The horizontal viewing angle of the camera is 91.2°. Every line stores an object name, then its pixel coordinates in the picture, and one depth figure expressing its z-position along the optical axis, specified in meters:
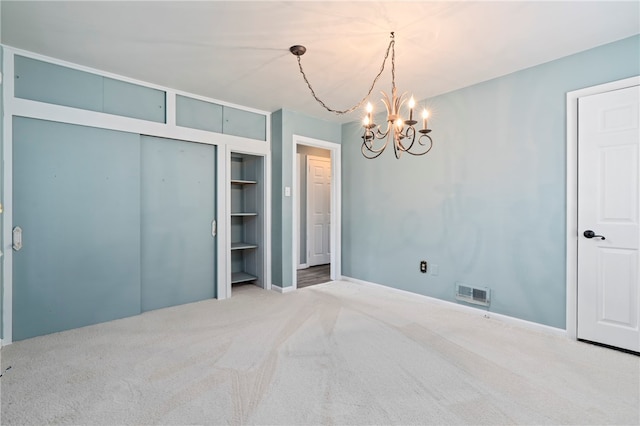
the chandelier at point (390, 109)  2.10
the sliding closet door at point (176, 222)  3.40
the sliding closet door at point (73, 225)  2.66
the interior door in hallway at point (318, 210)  6.08
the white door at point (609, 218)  2.45
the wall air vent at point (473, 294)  3.27
